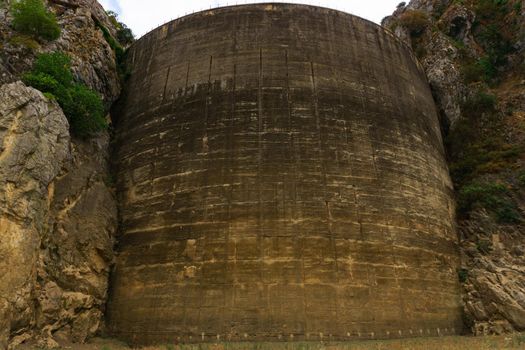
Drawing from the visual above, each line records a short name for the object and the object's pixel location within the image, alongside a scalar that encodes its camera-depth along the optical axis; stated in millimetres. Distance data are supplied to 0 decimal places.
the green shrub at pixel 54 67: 17219
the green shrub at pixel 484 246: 19250
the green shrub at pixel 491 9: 32488
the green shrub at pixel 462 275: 18225
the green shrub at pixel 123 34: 27266
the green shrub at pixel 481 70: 27359
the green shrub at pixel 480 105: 25125
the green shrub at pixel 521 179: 21156
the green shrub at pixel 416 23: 30594
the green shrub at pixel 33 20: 18312
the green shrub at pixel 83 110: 17562
